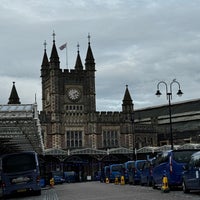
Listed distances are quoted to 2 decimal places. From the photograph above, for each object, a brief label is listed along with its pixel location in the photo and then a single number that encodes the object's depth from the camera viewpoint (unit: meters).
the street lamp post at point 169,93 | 42.61
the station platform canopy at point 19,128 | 26.25
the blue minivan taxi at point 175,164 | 24.72
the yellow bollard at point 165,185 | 23.61
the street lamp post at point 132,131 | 92.12
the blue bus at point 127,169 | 42.97
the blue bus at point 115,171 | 50.85
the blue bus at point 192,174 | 20.11
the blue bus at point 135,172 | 39.41
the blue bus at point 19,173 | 28.05
